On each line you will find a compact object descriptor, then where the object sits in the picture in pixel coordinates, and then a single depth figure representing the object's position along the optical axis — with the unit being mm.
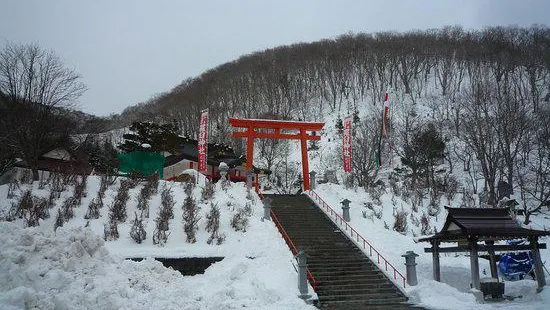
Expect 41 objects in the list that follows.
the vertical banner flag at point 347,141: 24188
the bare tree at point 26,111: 19688
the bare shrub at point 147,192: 16625
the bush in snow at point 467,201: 23314
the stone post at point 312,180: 23609
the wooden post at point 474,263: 12453
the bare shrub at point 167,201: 16391
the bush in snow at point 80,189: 16556
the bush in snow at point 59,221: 14320
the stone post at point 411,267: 13270
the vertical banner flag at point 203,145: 21641
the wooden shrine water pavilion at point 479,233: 12477
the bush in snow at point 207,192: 18842
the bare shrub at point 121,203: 15662
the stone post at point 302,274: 11980
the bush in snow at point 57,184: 16875
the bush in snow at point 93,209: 15539
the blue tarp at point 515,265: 15719
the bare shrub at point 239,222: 16094
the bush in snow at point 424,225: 18469
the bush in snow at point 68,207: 15059
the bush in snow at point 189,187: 19198
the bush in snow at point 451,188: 23792
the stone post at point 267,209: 17594
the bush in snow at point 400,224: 18281
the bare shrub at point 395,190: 23488
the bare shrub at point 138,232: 14197
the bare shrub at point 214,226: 14930
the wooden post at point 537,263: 12844
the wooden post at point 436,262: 13883
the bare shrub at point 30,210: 14156
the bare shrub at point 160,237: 14281
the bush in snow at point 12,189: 15939
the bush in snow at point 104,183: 17316
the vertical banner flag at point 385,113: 22091
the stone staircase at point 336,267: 12430
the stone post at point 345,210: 18516
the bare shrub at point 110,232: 14141
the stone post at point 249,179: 22009
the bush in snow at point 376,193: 21269
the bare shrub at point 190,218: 14871
